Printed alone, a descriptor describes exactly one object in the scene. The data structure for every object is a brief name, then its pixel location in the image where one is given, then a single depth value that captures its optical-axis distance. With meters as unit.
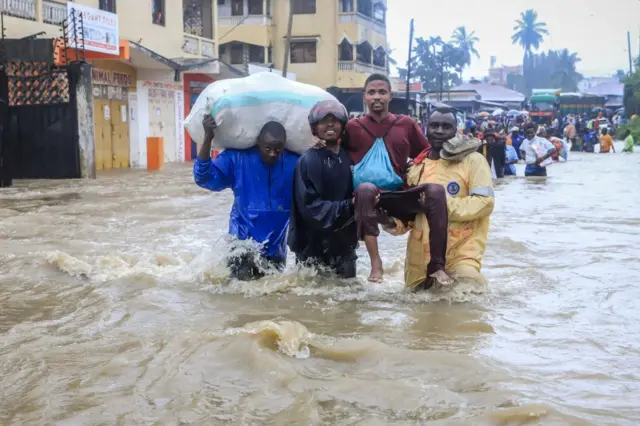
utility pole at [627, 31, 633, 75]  60.46
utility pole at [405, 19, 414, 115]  31.22
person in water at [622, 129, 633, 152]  30.27
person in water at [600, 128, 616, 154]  32.12
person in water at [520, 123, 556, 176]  16.34
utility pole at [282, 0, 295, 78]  26.15
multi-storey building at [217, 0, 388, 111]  39.84
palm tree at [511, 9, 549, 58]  105.11
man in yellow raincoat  5.06
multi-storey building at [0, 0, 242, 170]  17.78
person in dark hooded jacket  4.97
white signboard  17.00
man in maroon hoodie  4.87
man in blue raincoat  5.26
